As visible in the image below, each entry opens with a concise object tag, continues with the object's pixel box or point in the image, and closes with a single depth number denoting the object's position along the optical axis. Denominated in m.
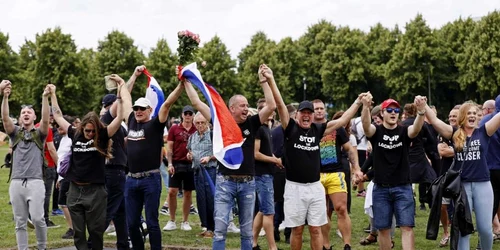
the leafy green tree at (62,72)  56.53
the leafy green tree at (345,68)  62.91
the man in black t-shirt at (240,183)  7.73
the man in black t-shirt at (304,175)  8.05
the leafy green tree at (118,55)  61.06
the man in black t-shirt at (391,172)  7.95
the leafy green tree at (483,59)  53.97
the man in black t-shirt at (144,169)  8.30
